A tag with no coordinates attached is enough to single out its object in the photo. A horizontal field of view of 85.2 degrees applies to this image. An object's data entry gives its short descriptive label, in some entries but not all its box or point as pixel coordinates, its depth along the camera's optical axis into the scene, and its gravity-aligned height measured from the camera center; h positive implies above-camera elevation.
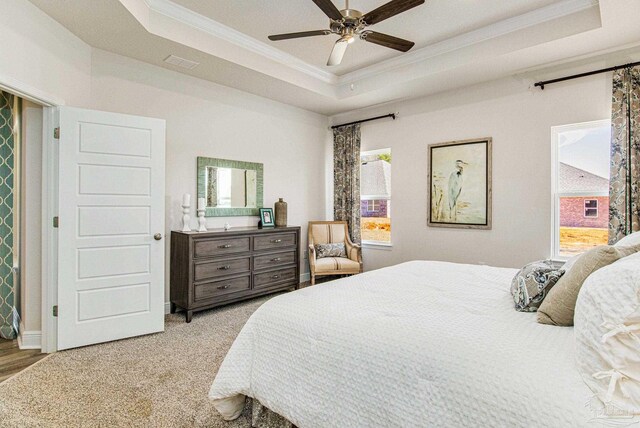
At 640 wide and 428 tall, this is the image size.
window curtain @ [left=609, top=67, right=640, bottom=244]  3.21 +0.53
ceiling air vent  3.60 +1.58
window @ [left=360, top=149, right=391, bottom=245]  5.28 +0.24
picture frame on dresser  4.73 -0.09
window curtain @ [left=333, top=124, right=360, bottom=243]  5.43 +0.56
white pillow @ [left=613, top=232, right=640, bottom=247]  1.69 -0.14
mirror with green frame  4.29 +0.32
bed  1.08 -0.55
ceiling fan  2.39 +1.42
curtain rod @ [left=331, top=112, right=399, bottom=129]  5.02 +1.41
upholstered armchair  4.72 -0.56
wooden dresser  3.67 -0.63
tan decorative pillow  1.44 -0.30
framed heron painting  4.24 +0.36
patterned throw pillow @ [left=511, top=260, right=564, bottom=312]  1.71 -0.37
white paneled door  2.90 -0.15
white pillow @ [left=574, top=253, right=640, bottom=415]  0.95 -0.37
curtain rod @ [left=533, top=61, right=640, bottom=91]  3.28 +1.40
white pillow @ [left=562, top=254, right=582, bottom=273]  1.88 -0.29
